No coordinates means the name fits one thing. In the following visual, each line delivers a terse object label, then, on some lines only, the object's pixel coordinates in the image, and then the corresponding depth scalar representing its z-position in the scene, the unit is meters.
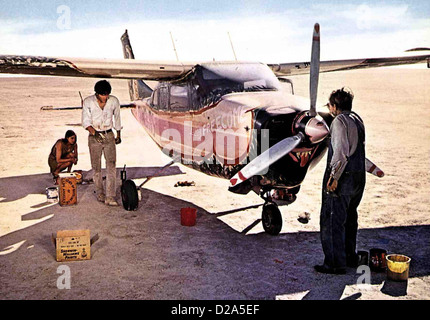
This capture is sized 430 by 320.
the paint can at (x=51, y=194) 8.41
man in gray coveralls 5.09
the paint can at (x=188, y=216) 7.12
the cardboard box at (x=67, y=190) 8.22
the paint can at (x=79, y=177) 9.80
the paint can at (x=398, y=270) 5.01
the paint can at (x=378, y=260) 5.38
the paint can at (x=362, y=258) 5.52
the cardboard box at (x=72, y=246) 5.64
